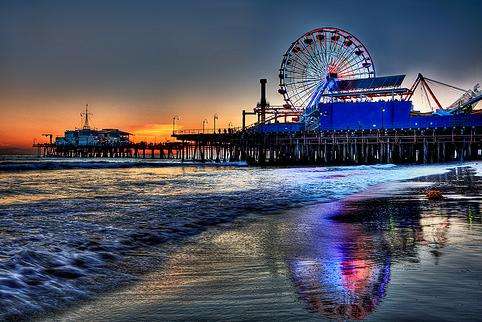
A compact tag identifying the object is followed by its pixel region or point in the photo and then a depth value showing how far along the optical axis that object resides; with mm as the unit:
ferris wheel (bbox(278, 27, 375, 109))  66375
